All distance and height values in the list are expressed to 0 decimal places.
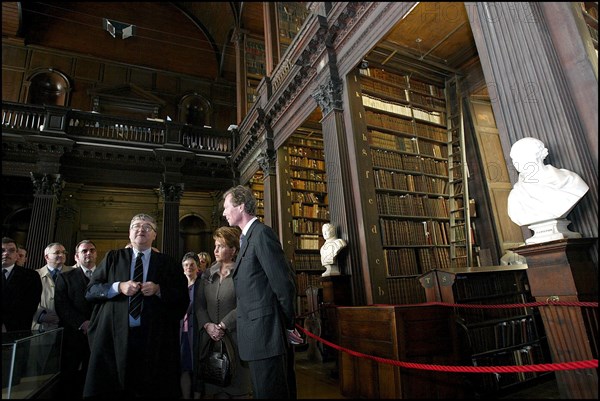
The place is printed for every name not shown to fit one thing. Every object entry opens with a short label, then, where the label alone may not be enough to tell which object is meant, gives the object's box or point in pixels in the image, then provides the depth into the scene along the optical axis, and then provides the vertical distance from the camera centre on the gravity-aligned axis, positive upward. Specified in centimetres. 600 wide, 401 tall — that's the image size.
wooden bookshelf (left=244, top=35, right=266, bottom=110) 828 +595
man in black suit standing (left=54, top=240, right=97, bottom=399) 228 -3
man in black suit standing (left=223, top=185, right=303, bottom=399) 159 -2
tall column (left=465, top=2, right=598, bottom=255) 174 +110
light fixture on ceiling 847 +688
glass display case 168 -22
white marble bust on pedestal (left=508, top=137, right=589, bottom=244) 167 +45
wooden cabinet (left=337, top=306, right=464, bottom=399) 228 -36
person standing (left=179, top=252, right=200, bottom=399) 233 -28
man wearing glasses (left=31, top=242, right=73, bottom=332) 272 +28
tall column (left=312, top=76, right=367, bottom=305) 358 +135
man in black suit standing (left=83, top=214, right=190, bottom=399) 164 -4
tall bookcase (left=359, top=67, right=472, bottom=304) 378 +141
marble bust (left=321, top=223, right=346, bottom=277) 356 +52
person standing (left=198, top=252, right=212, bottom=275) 387 +55
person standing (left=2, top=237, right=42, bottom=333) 221 +19
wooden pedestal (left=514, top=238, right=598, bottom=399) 159 -11
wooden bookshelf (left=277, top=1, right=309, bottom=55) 666 +540
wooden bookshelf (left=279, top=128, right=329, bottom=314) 540 +155
